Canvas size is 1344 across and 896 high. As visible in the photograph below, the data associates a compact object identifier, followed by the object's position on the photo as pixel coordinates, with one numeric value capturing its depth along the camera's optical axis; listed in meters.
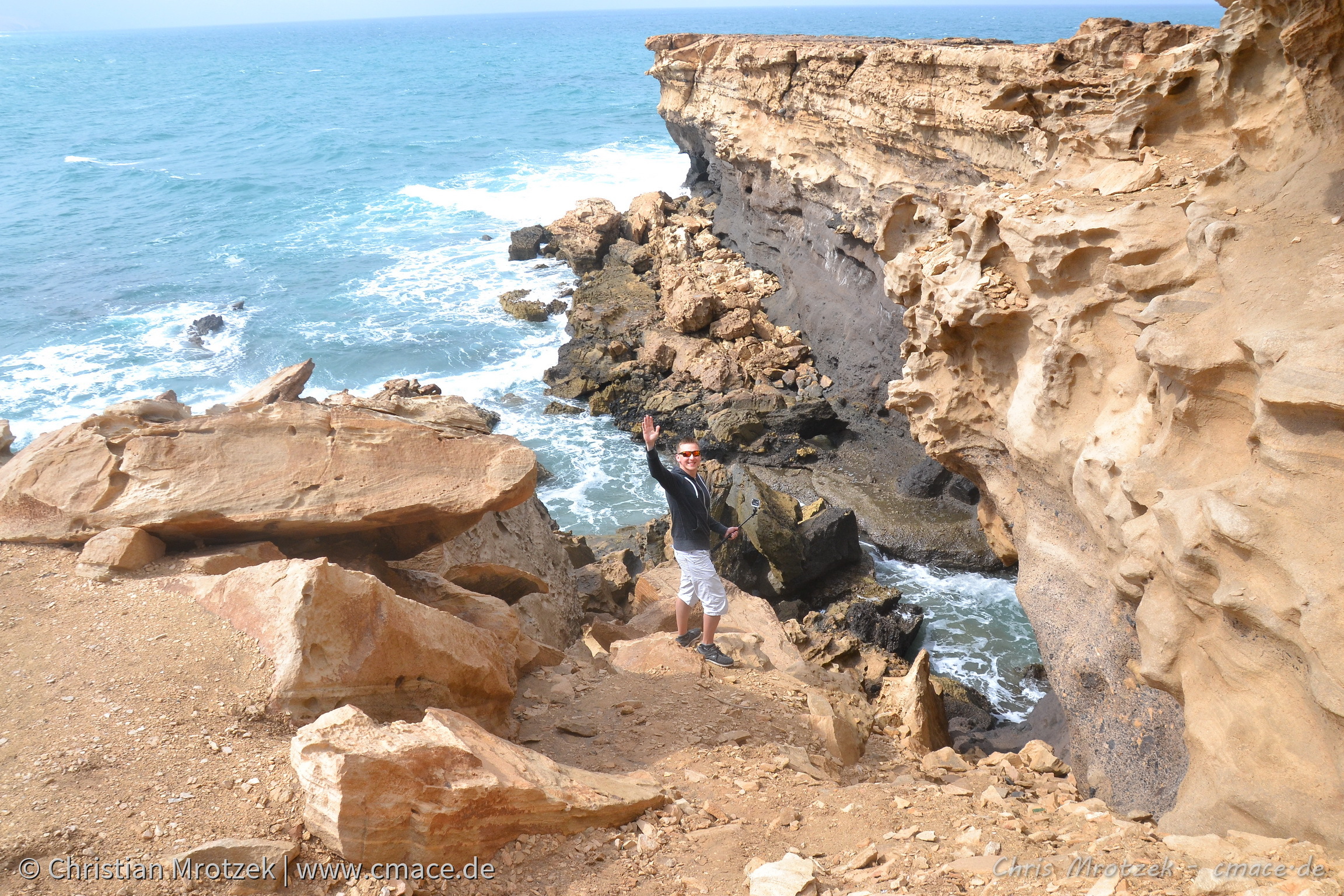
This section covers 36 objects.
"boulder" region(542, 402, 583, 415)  18.72
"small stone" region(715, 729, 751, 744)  5.45
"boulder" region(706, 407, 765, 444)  16.02
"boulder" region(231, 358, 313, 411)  7.54
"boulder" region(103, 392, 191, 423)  6.24
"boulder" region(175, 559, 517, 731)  4.45
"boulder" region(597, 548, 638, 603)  10.26
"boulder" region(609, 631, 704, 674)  6.67
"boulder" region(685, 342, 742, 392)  17.89
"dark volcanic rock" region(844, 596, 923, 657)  11.07
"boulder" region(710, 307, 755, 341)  19.22
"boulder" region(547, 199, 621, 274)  25.11
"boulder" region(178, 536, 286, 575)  5.52
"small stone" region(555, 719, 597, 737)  5.39
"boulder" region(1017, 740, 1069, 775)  6.46
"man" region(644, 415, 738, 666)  6.31
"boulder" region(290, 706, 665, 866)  3.44
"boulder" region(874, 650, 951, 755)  6.94
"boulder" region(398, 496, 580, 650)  7.68
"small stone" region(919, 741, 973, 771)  6.20
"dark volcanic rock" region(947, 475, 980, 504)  14.34
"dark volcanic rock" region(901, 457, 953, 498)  14.57
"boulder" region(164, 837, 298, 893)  3.23
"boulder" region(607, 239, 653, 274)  24.05
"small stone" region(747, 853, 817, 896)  3.53
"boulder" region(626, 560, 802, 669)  7.83
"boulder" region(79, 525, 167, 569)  5.36
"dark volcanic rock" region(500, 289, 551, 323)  23.48
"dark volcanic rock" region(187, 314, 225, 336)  23.38
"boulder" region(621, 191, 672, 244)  25.89
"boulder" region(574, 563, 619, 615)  9.73
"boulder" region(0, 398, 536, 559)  5.71
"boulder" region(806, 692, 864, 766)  5.93
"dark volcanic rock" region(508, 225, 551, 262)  28.27
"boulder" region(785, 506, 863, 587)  12.25
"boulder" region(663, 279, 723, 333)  19.38
